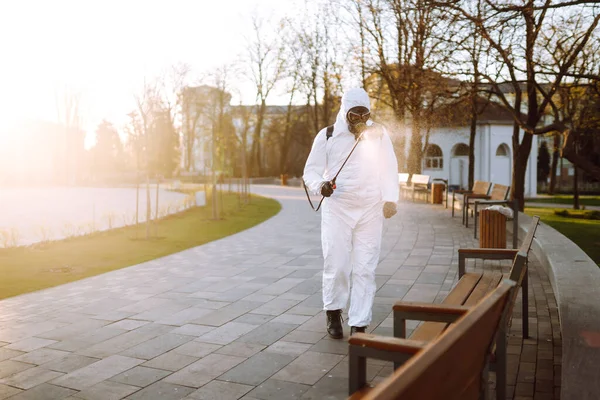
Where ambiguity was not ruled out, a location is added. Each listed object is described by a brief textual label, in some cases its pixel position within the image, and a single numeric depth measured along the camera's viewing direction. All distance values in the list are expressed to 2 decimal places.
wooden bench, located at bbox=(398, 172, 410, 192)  23.50
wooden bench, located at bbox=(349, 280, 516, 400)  1.34
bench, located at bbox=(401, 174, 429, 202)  21.81
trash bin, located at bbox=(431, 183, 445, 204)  21.95
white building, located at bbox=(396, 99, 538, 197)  44.91
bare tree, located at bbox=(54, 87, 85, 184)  60.72
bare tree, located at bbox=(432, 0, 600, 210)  8.79
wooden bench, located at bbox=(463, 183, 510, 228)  12.35
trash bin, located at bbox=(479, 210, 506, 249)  9.16
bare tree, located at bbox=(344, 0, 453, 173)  11.69
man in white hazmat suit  4.81
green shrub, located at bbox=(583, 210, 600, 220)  19.99
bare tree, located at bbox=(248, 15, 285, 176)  48.53
